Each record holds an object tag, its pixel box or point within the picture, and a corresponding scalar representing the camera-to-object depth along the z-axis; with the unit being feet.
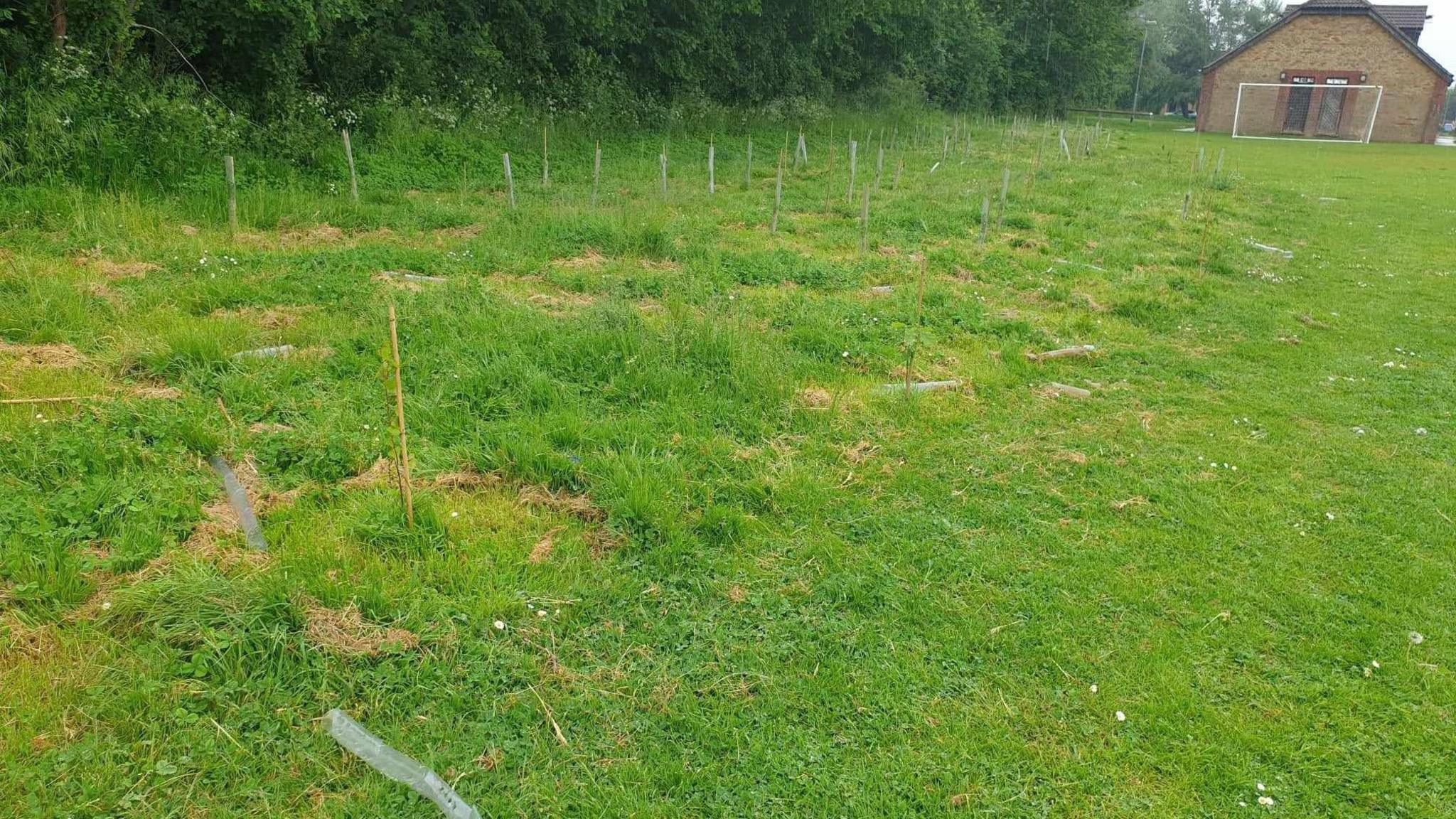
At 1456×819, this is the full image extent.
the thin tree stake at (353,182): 33.58
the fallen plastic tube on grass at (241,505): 12.05
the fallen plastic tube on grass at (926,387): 19.54
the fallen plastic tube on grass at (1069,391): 20.57
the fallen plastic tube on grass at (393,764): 8.45
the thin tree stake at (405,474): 12.38
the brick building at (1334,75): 130.41
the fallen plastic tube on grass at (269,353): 17.70
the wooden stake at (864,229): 32.78
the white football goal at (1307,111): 134.31
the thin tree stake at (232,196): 27.99
